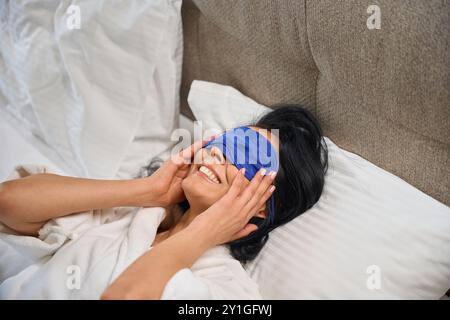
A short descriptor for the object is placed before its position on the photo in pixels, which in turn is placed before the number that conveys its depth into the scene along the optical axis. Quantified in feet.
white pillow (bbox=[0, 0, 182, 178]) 4.17
